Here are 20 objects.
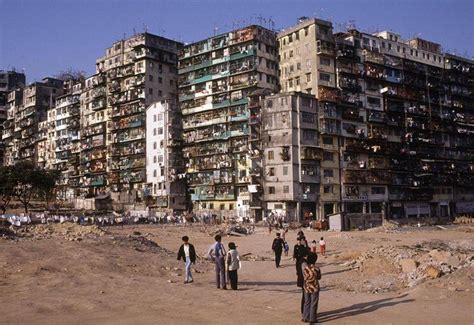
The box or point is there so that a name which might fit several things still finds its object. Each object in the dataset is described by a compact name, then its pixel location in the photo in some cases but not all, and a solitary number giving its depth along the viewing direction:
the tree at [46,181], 80.12
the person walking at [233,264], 17.87
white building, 92.81
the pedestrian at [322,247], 34.52
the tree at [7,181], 77.00
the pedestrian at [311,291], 12.95
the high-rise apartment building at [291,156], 77.50
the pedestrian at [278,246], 25.80
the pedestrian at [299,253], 17.11
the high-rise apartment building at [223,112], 85.75
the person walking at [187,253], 19.05
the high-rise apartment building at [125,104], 99.81
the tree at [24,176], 77.75
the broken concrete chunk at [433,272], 17.80
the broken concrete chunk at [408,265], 19.90
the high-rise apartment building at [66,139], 118.12
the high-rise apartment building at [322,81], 81.75
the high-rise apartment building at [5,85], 147.88
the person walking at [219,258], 18.05
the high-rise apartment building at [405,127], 86.81
